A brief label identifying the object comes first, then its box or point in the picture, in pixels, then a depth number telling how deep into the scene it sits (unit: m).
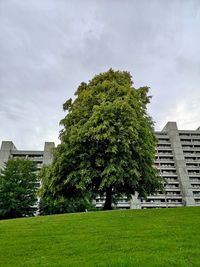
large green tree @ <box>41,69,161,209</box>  18.25
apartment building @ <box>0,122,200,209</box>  80.12
